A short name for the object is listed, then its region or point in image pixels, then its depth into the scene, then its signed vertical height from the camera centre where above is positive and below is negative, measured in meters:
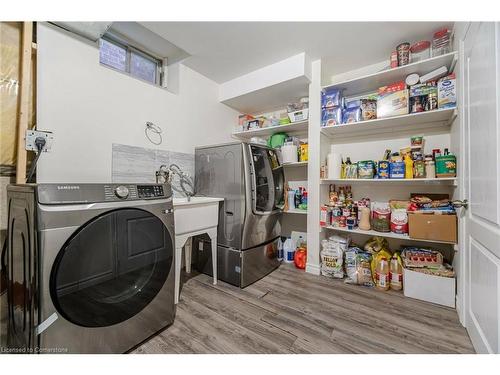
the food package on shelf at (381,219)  1.92 -0.28
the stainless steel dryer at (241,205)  1.89 -0.16
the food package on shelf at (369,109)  1.98 +0.79
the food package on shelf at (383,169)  1.92 +0.20
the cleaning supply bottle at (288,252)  2.53 -0.79
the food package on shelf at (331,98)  2.13 +0.96
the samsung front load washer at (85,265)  0.82 -0.36
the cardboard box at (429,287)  1.56 -0.78
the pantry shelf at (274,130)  2.44 +0.78
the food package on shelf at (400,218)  1.81 -0.26
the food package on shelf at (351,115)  2.04 +0.76
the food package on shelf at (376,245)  2.02 -0.57
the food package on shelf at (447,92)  1.59 +0.77
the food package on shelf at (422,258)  1.71 -0.59
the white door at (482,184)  0.89 +0.03
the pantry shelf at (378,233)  1.79 -0.41
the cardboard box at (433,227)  1.54 -0.29
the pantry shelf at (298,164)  2.38 +0.30
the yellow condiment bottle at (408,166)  1.82 +0.21
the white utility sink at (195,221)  1.54 -0.27
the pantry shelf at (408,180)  1.66 +0.08
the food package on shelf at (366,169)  2.00 +0.20
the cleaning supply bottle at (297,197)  2.50 -0.11
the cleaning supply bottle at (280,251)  2.55 -0.78
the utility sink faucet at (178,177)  1.92 +0.11
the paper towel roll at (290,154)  2.44 +0.42
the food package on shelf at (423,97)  1.70 +0.79
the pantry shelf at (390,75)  1.66 +1.07
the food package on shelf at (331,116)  2.11 +0.77
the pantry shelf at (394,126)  1.75 +0.64
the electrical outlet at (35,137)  1.29 +0.32
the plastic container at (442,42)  1.69 +1.24
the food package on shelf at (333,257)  2.04 -0.69
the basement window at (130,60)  1.86 +1.28
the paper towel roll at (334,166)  2.13 +0.24
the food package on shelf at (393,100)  1.81 +0.81
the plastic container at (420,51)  1.79 +1.25
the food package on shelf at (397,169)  1.84 +0.18
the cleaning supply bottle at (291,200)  2.51 -0.14
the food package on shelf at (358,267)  1.90 -0.74
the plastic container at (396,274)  1.80 -0.76
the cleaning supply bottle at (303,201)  2.46 -0.15
